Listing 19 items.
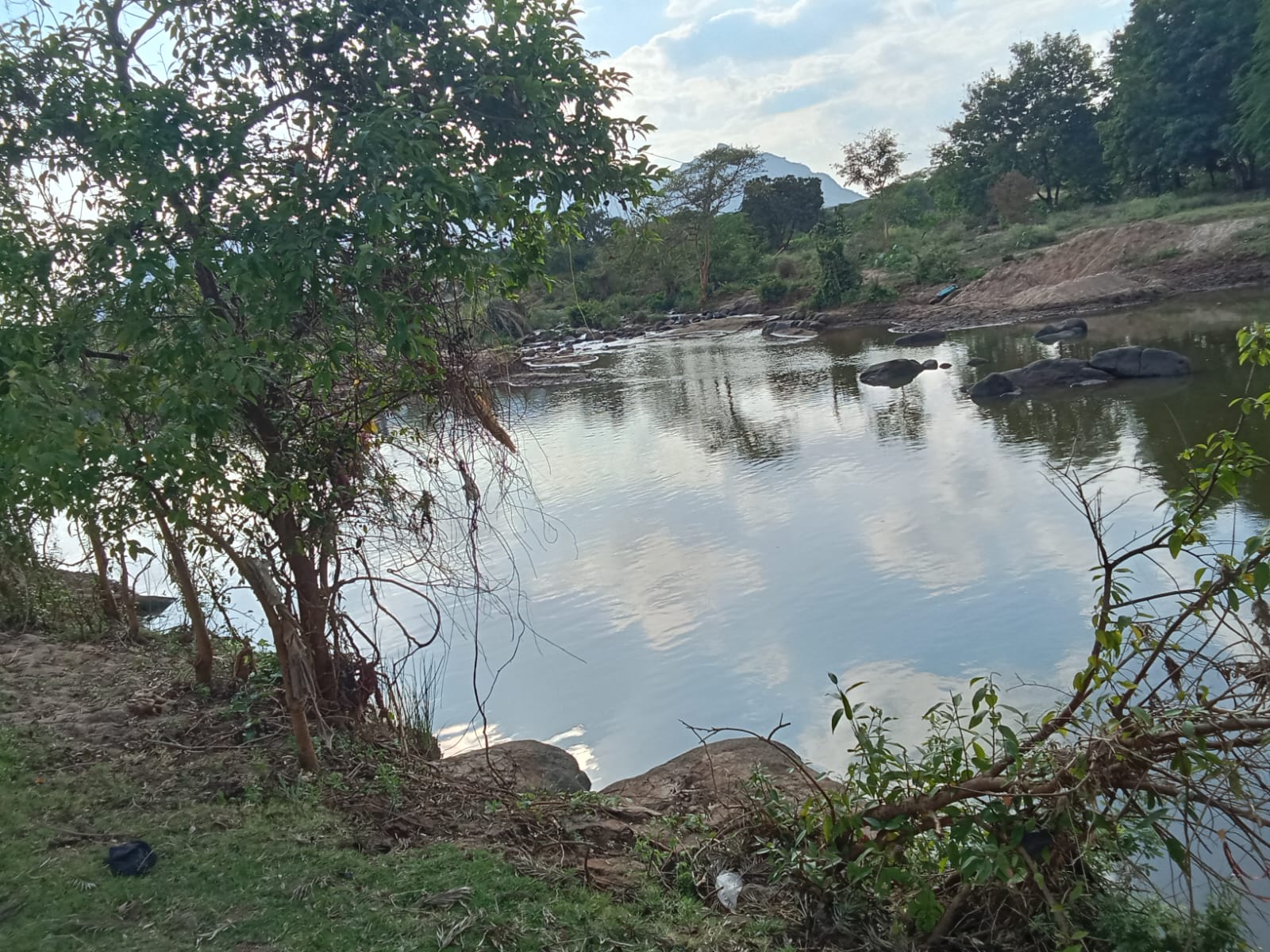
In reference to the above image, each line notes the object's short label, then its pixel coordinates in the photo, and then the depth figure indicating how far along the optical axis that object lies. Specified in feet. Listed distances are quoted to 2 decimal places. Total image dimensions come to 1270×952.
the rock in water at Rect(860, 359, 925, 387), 71.00
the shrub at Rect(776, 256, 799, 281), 154.20
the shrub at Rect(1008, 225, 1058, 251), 115.55
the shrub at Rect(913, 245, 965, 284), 120.06
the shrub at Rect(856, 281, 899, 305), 121.90
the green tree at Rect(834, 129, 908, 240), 170.60
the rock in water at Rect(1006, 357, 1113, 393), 58.70
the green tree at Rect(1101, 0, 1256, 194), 100.83
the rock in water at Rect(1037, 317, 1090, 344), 78.89
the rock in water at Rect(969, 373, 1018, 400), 59.72
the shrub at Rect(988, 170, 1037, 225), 136.67
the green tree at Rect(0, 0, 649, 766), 11.48
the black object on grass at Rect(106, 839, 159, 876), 11.66
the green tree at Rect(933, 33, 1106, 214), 138.51
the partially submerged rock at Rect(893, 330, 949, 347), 91.56
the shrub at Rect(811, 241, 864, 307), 126.62
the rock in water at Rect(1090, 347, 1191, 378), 56.08
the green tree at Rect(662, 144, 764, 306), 172.24
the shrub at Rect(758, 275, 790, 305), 147.54
